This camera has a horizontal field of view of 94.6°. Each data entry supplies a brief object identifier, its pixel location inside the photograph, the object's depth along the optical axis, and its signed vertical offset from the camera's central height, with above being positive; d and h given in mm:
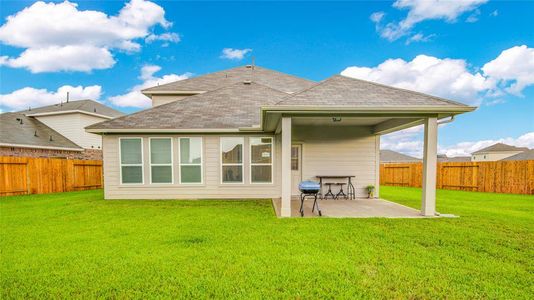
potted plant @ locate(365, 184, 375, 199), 9542 -1971
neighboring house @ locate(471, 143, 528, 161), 32406 -1795
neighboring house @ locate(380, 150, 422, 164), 33969 -2593
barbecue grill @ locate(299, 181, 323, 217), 6293 -1236
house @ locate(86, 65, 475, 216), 9023 -427
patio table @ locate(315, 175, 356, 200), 9383 -1795
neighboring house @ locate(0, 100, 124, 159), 14922 +793
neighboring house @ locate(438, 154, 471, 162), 39109 -3161
